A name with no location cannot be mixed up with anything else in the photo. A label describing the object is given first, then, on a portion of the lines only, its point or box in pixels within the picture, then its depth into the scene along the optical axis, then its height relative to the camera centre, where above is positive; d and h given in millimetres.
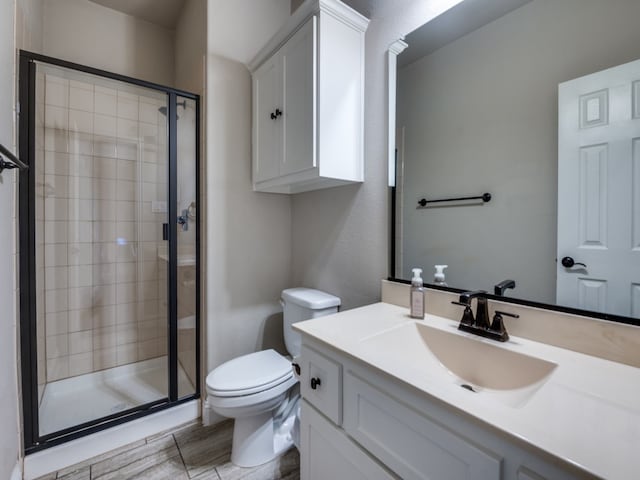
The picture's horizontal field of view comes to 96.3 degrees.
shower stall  1405 -77
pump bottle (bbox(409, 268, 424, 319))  1097 -232
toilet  1285 -716
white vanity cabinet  509 -442
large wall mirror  766 +293
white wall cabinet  1270 +672
